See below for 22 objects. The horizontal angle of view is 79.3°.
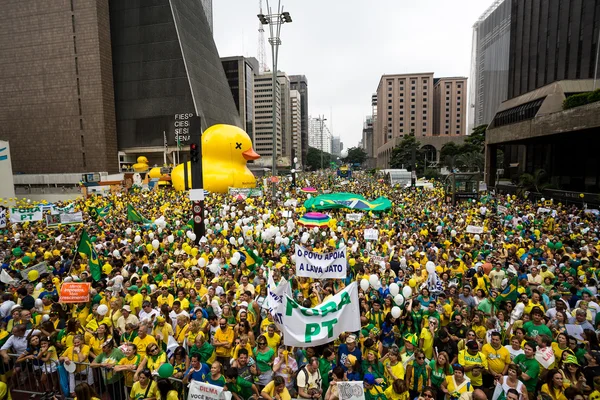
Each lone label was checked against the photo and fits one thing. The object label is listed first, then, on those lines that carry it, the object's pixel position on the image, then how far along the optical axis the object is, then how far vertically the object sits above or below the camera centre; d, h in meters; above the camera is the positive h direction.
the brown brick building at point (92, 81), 42.78 +9.76
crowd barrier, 5.22 -3.32
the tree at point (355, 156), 126.31 +0.09
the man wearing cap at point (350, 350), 5.16 -2.79
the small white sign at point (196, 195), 14.14 -1.45
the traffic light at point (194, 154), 14.22 +0.15
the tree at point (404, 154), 62.71 +0.33
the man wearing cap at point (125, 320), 6.28 -2.80
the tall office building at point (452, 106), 129.75 +17.88
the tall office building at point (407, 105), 126.25 +17.78
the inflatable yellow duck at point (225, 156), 26.53 +0.08
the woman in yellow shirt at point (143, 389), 4.58 -2.92
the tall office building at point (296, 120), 161.75 +17.00
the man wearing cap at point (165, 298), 7.11 -2.78
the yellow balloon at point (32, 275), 8.69 -2.77
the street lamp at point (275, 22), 19.86 +7.51
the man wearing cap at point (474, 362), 4.79 -2.78
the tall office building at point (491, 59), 62.78 +18.37
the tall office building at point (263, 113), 135.00 +16.52
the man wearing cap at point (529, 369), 4.68 -2.77
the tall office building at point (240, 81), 109.94 +23.41
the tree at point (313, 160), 144.88 -1.32
